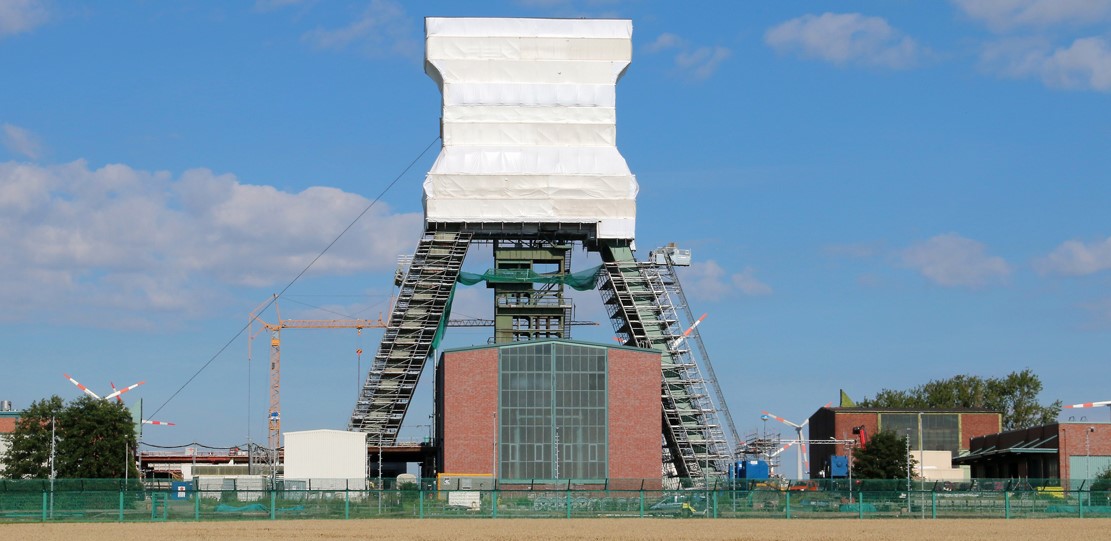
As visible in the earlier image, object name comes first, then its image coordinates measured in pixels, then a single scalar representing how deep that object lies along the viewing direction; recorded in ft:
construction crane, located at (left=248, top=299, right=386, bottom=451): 570.05
